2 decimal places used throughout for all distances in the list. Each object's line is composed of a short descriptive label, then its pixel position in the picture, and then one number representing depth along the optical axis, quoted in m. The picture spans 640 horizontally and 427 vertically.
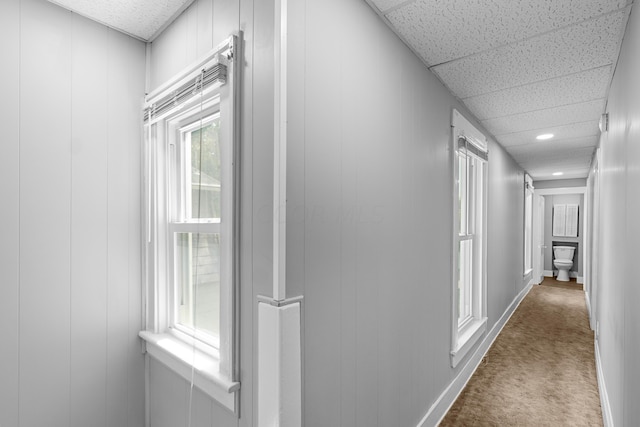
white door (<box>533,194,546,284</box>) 7.04
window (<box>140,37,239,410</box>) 1.30
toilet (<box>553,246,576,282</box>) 7.53
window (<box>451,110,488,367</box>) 2.99
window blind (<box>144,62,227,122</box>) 1.27
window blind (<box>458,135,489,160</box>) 2.56
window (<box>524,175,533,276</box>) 5.94
